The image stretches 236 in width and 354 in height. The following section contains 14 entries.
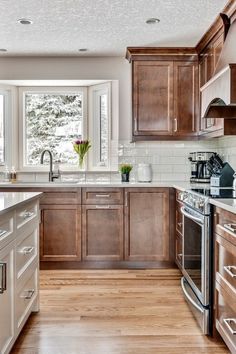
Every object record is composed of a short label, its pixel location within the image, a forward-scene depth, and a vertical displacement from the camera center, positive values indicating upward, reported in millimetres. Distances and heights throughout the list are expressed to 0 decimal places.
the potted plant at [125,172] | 4379 -56
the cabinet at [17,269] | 1943 -622
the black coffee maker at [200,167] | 4023 +4
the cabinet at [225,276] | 2016 -632
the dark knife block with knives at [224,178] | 3121 -89
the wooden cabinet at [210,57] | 3488 +1118
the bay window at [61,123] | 4750 +568
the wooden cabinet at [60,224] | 3969 -609
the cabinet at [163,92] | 4195 +854
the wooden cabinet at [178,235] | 3551 -673
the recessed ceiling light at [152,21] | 3411 +1360
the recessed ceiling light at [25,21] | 3379 +1345
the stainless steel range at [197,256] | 2439 -644
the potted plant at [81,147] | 4594 +250
